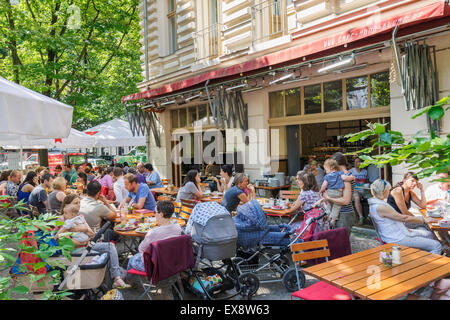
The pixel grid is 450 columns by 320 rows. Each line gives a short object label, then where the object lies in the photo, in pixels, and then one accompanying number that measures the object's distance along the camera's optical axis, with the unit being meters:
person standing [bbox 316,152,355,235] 5.62
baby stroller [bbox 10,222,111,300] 3.33
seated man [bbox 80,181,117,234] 5.37
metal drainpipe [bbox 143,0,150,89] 13.70
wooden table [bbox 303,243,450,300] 2.78
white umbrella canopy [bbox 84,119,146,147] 12.05
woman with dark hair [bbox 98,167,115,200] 8.96
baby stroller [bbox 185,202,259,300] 4.32
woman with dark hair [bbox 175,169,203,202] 7.42
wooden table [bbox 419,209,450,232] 4.62
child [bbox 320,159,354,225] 5.72
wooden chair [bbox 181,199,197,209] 6.74
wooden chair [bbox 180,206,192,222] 6.01
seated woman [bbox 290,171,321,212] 5.61
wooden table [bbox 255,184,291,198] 9.08
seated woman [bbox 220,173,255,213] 5.93
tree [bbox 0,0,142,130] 13.40
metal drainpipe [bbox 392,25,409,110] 5.52
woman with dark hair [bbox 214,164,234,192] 8.77
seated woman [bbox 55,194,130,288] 4.32
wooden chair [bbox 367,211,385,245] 4.64
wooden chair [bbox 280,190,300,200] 7.43
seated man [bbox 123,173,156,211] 6.62
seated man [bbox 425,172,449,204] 5.87
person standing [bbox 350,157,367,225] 8.05
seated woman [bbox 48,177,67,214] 6.29
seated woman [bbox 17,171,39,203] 7.67
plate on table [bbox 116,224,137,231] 5.23
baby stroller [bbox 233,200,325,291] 4.64
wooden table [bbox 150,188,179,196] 9.34
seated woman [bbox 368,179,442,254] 4.47
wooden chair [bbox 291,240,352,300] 3.17
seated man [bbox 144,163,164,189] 10.32
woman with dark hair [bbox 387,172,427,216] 5.11
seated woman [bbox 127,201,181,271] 4.24
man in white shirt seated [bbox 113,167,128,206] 7.86
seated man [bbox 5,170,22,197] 8.27
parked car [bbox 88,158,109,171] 25.28
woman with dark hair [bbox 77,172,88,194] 8.61
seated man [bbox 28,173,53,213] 7.32
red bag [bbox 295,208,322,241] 4.95
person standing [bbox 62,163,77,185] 11.60
